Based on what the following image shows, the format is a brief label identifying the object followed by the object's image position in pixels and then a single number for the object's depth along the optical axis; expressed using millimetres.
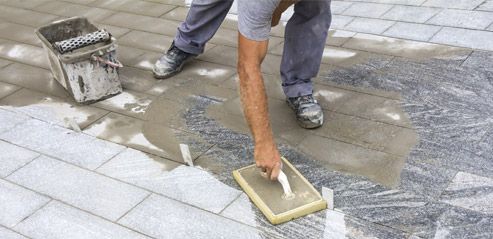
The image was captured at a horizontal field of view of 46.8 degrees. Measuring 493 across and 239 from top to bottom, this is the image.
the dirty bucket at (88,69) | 3369
